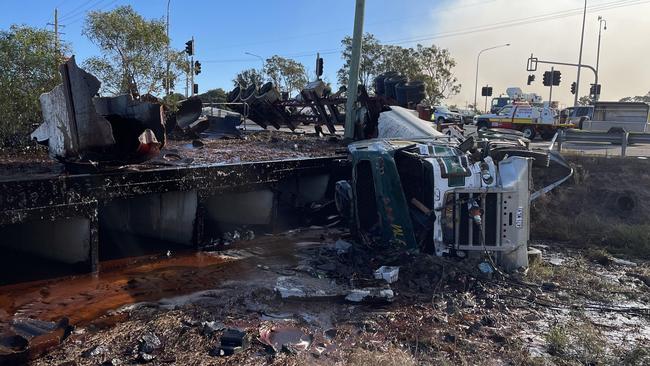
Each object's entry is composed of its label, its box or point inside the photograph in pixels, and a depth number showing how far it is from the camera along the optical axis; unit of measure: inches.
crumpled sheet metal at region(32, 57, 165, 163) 225.3
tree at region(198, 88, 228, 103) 2390.7
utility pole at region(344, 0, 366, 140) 475.8
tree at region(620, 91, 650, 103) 2760.6
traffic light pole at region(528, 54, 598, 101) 1191.9
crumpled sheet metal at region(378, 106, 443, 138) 345.0
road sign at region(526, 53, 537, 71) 1258.4
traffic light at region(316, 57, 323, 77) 881.7
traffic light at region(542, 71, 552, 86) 1328.6
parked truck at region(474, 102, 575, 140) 1044.5
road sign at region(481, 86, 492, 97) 1913.1
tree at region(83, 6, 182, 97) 462.3
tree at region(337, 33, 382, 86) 1969.7
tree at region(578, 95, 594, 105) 2849.4
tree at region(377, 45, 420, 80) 1942.7
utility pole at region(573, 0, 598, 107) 1602.2
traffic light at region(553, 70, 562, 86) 1321.4
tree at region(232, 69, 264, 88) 2449.6
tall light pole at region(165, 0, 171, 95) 482.3
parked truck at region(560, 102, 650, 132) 1024.2
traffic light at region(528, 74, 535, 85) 1764.0
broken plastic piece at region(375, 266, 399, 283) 223.1
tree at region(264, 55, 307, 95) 2166.0
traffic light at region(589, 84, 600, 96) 1373.0
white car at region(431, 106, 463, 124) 1212.4
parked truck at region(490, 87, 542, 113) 1725.6
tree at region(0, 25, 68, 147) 313.4
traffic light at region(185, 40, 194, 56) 940.3
